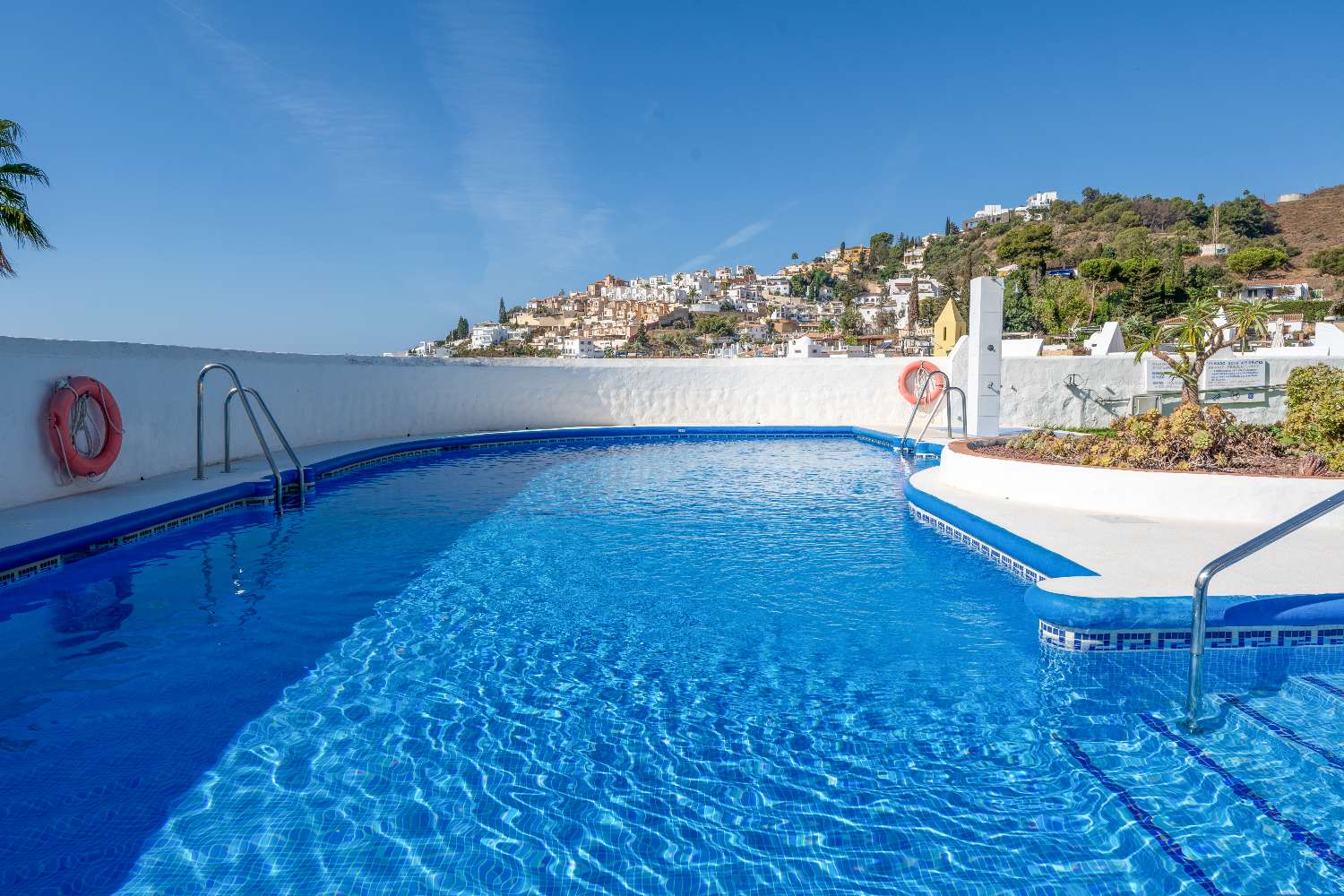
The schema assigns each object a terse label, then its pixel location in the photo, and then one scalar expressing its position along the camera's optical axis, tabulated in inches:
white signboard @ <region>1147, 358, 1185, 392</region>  506.0
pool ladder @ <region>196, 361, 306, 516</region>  284.7
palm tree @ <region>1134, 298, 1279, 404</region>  379.6
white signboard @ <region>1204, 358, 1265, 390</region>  491.8
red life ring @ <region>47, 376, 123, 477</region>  250.4
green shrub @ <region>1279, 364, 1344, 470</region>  259.8
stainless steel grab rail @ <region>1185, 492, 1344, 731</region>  98.7
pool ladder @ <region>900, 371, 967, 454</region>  425.1
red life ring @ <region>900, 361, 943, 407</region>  531.2
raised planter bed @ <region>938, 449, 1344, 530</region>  210.1
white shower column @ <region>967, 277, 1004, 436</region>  397.4
